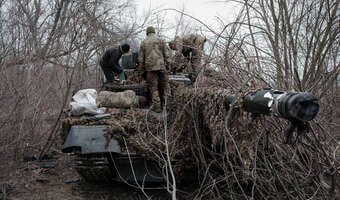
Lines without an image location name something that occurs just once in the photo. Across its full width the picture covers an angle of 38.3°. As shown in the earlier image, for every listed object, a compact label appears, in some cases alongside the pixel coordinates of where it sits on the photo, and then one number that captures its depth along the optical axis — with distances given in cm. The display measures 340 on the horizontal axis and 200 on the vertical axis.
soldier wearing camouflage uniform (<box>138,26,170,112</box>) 754
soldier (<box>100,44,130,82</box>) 846
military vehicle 618
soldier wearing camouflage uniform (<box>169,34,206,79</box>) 777
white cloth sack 701
